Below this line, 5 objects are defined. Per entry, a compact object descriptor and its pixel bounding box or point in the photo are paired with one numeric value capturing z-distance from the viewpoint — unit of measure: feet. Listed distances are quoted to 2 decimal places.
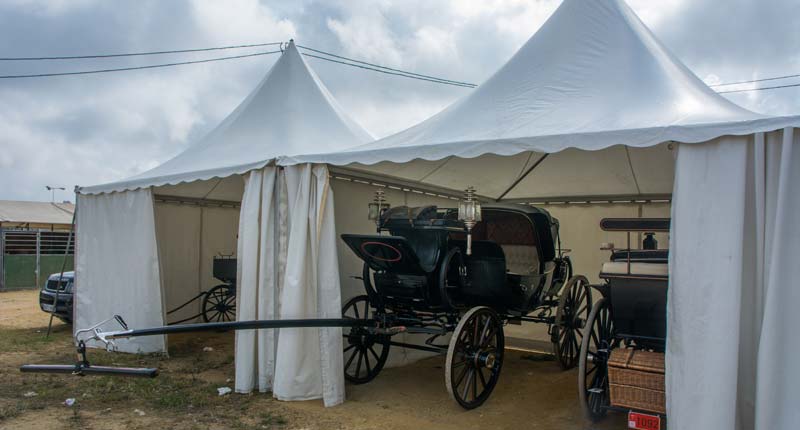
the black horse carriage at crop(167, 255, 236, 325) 27.68
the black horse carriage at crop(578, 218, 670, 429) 12.76
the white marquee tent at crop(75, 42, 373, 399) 18.38
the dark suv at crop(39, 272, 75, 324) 29.76
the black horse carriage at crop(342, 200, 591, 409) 16.38
